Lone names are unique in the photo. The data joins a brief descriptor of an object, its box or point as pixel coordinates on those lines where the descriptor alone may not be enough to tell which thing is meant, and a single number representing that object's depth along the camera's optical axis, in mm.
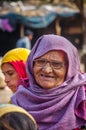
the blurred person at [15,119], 1963
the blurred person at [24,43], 15327
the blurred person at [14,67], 3982
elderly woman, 2887
